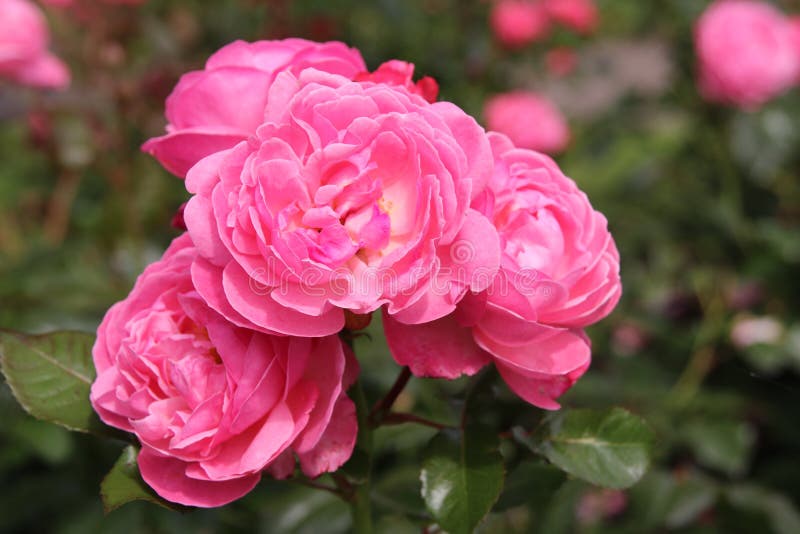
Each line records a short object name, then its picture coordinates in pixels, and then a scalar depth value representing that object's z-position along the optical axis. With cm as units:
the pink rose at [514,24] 213
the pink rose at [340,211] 44
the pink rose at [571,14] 234
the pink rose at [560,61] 251
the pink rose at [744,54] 169
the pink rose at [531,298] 48
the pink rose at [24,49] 123
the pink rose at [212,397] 46
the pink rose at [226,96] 51
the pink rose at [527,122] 189
